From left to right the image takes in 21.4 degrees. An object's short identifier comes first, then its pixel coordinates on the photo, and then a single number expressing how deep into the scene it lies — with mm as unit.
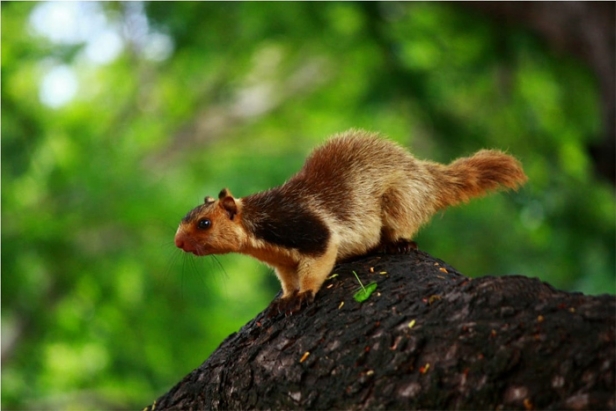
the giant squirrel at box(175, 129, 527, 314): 9742
